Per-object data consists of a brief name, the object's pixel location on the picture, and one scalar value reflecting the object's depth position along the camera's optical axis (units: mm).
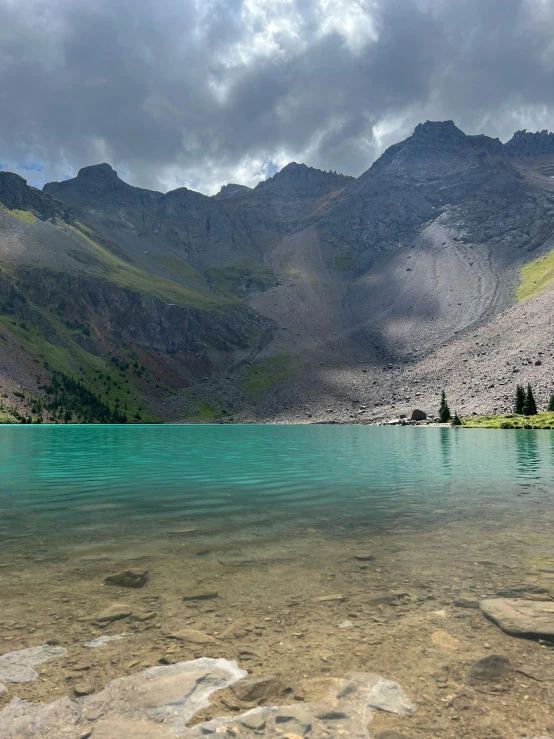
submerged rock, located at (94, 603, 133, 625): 8836
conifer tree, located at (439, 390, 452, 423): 140250
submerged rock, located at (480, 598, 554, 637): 8211
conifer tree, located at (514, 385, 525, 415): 122400
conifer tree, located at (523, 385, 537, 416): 118938
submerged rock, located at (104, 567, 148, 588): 10807
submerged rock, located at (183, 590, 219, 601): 9969
